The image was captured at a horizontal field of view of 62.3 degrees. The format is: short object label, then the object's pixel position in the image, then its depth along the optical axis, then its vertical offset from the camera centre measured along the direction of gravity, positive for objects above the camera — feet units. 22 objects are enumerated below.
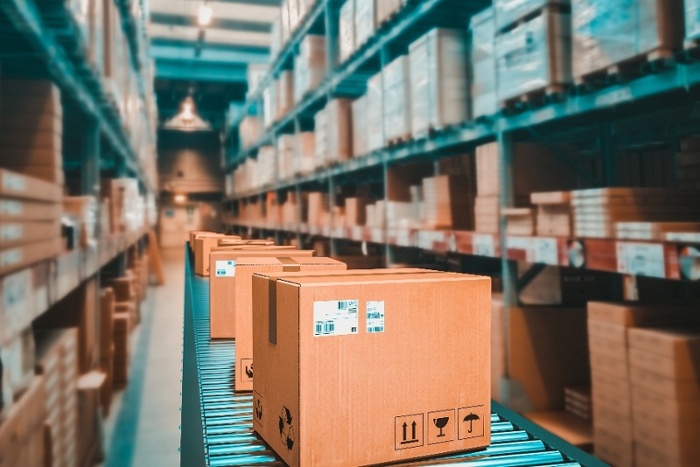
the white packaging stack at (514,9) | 9.05 +3.52
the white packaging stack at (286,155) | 26.71 +3.47
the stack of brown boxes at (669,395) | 7.15 -2.21
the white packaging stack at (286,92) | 26.40 +6.31
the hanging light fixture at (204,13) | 29.89 +11.33
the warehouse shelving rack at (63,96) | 6.65 +2.62
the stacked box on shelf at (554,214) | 8.91 +0.15
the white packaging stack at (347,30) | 17.13 +6.04
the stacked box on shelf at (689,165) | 8.68 +0.84
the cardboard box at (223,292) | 7.29 -0.79
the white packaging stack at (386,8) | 13.62 +5.32
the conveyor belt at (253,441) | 3.58 -1.45
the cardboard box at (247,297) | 5.27 -0.66
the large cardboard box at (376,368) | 3.38 -0.88
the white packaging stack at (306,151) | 23.77 +3.22
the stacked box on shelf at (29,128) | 8.83 +1.65
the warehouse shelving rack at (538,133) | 7.22 +1.82
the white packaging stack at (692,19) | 6.33 +2.22
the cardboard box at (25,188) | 5.41 +0.51
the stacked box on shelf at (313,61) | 21.39 +6.28
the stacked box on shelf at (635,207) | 8.00 +0.20
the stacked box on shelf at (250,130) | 37.62 +6.70
